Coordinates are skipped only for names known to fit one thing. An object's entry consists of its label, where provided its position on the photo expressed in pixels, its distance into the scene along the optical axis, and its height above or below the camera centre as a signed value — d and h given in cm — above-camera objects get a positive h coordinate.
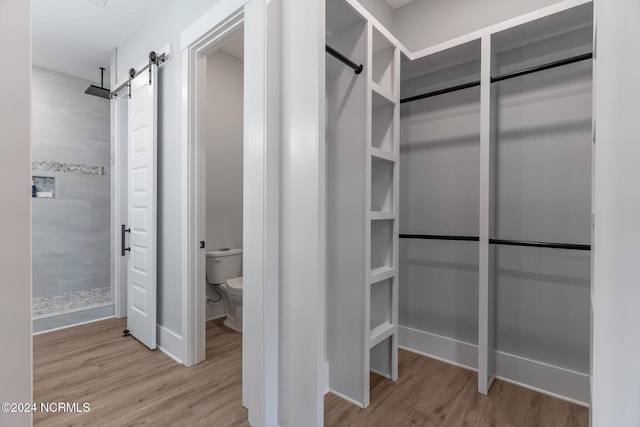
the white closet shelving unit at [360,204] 168 +5
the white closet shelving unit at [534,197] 175 +9
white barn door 239 +2
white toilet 275 -65
